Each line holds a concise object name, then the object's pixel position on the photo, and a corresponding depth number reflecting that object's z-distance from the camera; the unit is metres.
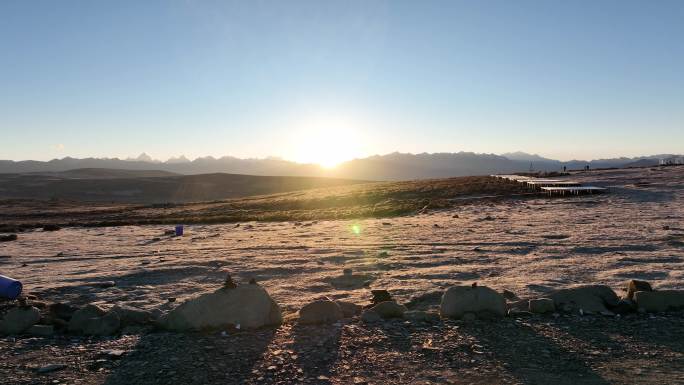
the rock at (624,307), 9.12
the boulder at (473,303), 9.10
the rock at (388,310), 9.24
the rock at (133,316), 9.22
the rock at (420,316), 9.06
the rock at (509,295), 10.21
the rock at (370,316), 9.08
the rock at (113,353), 7.73
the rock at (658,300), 9.10
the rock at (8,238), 25.77
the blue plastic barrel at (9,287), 10.75
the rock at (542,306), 9.18
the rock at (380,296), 10.00
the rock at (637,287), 9.62
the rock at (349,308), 9.52
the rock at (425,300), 10.19
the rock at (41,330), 8.79
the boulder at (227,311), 8.84
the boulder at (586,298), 9.21
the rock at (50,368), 7.19
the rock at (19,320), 8.84
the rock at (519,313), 9.09
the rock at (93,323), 8.80
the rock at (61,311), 9.62
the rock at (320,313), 9.05
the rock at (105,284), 12.88
